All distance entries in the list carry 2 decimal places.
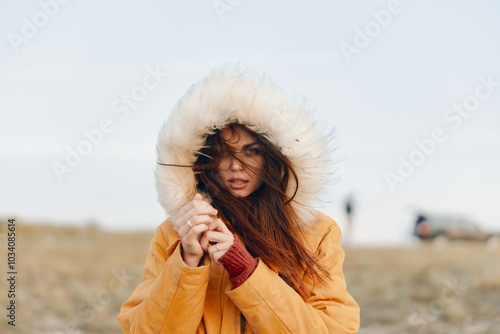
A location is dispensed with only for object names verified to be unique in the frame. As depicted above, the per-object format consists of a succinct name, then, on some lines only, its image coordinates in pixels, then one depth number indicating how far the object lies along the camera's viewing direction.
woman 2.12
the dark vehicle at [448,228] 16.42
